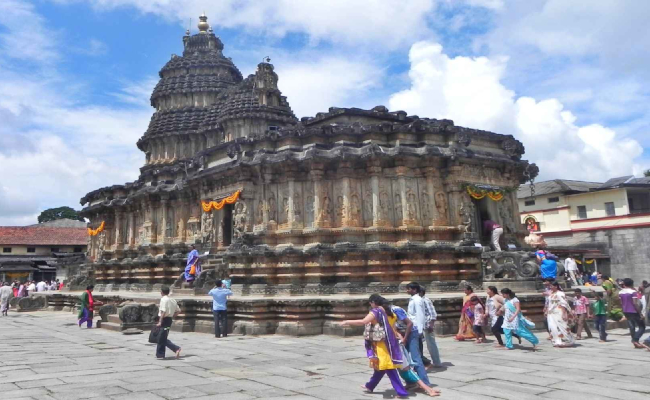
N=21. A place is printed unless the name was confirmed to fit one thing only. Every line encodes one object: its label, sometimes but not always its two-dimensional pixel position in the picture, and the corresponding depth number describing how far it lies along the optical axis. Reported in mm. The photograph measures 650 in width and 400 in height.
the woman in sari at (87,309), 17812
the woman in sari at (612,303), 15602
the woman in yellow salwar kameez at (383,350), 7738
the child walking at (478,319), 12883
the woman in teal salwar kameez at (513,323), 11852
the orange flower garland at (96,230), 37000
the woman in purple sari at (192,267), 21288
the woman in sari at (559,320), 12250
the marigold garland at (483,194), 20512
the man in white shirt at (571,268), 24391
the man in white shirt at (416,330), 8406
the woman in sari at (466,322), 13289
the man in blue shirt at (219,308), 14945
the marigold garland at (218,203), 21672
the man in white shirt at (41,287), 37906
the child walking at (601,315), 13016
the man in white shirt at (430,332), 9992
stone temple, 18578
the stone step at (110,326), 16625
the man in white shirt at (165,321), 11195
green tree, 95062
